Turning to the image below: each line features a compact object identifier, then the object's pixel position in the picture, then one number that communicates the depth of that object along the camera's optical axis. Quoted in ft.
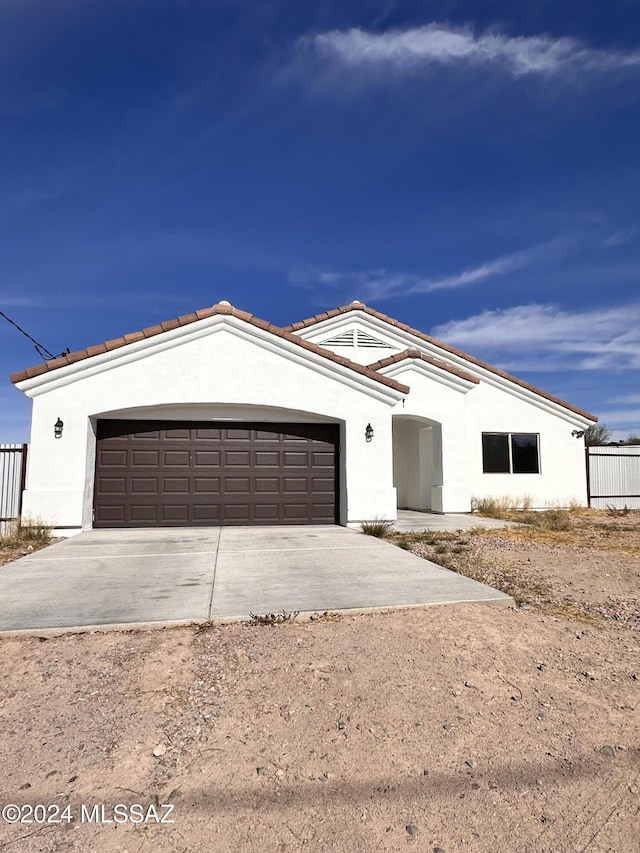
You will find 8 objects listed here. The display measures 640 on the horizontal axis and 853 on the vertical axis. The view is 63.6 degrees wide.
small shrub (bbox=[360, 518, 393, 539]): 34.28
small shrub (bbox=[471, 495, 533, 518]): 48.98
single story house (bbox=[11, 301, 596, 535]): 35.76
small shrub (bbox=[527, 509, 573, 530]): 39.73
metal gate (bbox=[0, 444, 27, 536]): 36.45
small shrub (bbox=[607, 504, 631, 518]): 52.13
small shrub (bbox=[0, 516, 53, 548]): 31.96
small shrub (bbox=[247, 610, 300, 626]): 15.55
